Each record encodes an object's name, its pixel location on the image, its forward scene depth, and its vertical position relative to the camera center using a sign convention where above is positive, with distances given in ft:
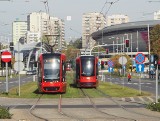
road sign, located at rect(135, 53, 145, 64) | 110.93 +2.41
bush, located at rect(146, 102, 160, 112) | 74.83 -5.74
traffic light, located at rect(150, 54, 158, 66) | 82.89 +1.47
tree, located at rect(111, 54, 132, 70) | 362.53 +3.64
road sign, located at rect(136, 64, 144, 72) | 115.85 +0.43
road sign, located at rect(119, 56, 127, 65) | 142.92 +2.55
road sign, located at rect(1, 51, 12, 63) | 119.39 +2.97
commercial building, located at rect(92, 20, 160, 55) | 531.09 +38.86
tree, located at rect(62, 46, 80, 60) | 556.27 +19.42
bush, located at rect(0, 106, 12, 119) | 62.90 -5.61
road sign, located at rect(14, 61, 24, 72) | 114.73 +0.77
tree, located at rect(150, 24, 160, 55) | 309.83 +19.89
